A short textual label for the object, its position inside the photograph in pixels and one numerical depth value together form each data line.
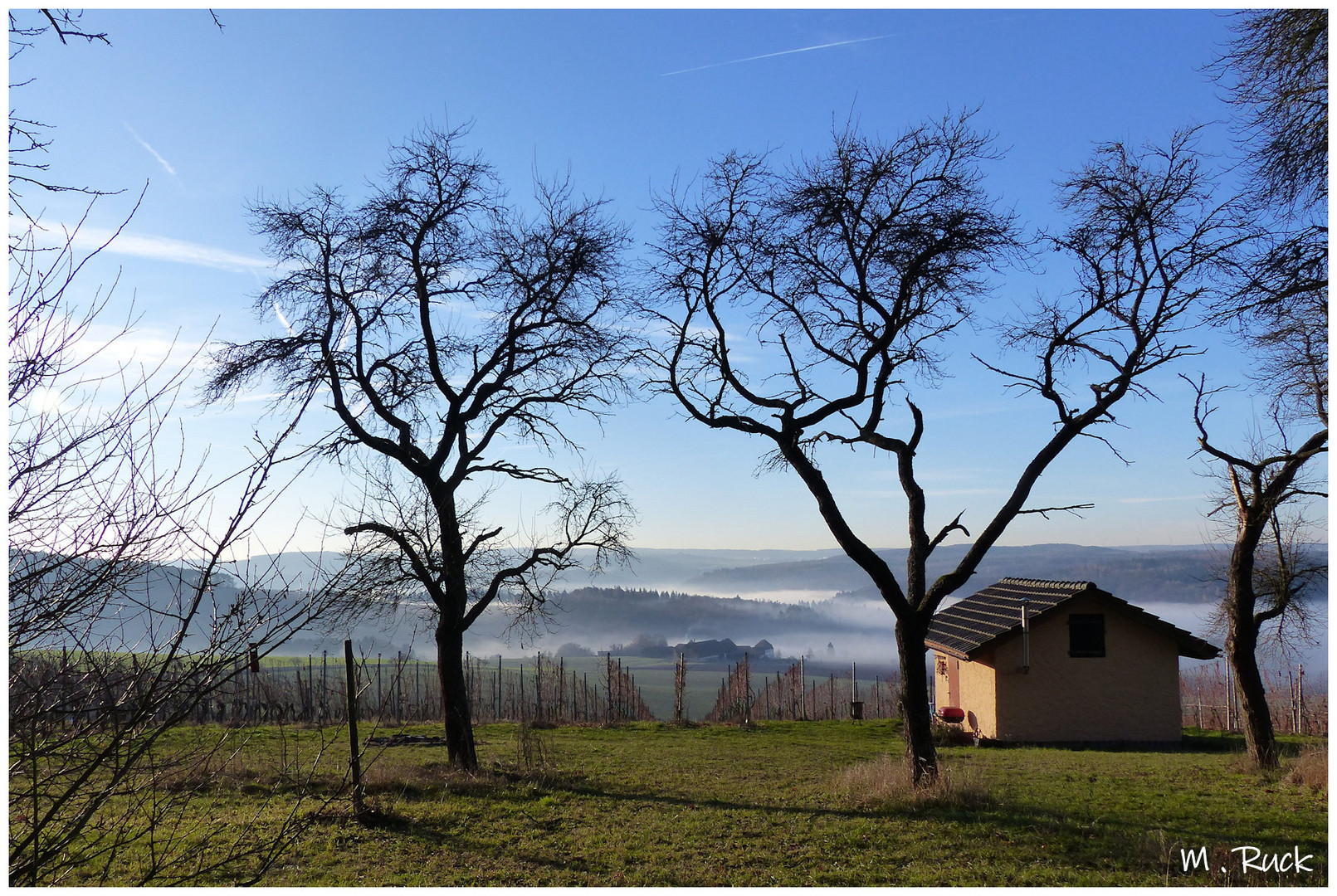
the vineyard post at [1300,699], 28.89
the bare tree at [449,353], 13.77
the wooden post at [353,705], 8.10
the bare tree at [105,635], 3.08
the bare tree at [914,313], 10.95
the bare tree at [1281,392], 7.78
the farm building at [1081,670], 21.52
